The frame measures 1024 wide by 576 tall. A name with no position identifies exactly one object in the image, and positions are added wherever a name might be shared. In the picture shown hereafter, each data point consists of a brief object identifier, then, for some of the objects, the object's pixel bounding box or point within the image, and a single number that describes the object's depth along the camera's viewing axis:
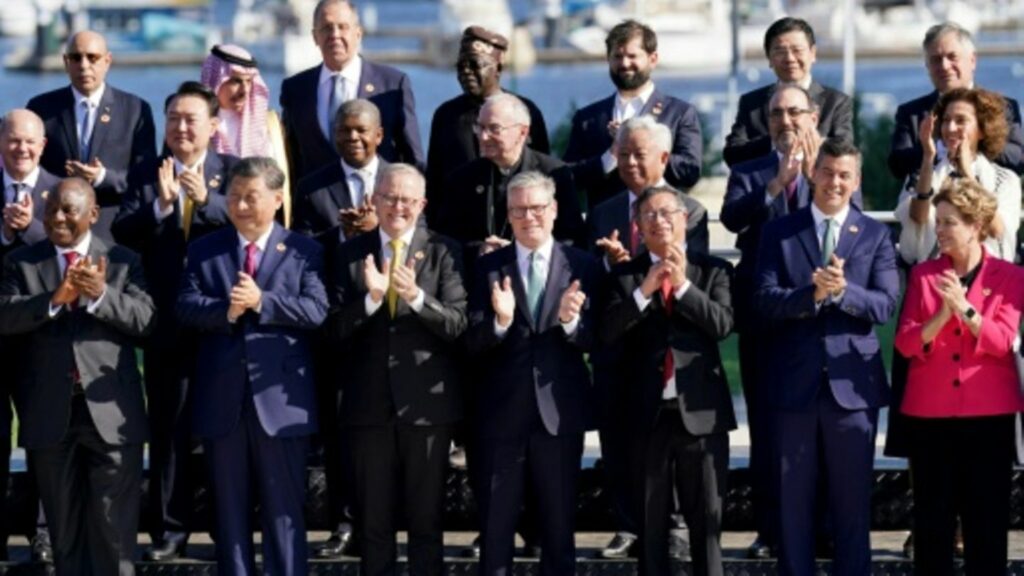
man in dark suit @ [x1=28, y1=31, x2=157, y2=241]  18.59
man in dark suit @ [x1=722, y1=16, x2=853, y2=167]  18.45
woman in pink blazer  16.47
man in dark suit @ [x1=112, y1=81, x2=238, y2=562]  17.73
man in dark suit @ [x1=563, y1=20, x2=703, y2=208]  18.48
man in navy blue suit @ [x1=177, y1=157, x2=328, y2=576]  16.84
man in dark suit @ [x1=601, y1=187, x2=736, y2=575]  16.91
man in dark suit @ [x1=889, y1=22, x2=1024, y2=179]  18.11
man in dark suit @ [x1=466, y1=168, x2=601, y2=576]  16.95
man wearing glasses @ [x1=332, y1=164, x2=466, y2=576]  16.98
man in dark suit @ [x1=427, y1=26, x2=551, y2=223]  18.52
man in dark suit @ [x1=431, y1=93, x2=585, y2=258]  17.75
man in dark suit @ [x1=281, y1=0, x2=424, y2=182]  18.91
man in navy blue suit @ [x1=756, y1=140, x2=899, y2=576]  16.81
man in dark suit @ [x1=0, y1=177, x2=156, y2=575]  16.89
